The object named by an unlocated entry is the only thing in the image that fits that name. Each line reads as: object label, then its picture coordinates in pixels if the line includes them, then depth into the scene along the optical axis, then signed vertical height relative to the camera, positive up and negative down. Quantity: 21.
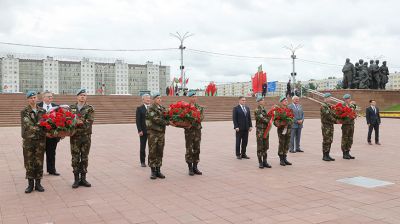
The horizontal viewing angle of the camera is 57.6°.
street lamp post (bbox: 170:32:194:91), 43.50 +6.77
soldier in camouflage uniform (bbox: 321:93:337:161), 8.54 -0.47
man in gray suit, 10.28 -0.64
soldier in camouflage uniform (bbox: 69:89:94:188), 6.06 -0.65
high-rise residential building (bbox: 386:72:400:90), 116.30 +7.60
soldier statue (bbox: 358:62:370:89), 32.44 +2.43
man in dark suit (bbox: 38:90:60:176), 7.13 -0.98
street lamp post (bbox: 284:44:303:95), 47.16 +4.82
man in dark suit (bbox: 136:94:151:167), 8.07 -0.55
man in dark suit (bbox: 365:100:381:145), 12.32 -0.45
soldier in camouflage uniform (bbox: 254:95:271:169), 7.72 -0.64
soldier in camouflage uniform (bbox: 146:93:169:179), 6.65 -0.53
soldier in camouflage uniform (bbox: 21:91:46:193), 5.67 -0.60
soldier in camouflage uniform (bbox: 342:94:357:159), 8.82 -0.73
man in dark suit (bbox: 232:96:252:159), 9.12 -0.51
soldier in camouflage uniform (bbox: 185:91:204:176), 7.09 -0.81
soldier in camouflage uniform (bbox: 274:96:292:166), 7.98 -0.76
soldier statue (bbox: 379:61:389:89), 33.66 +2.84
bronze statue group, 32.59 +2.64
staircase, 22.28 -0.19
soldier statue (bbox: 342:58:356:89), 32.59 +2.88
